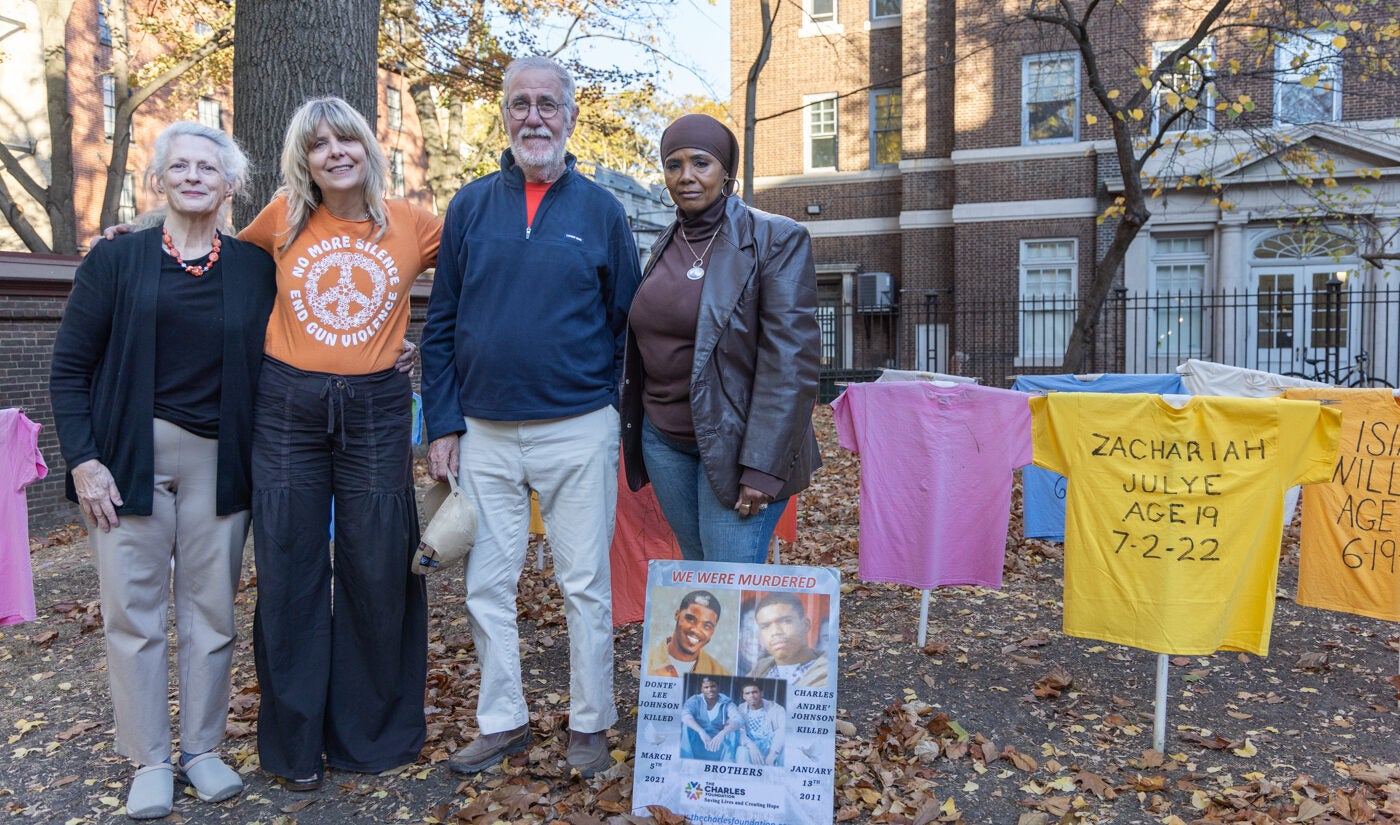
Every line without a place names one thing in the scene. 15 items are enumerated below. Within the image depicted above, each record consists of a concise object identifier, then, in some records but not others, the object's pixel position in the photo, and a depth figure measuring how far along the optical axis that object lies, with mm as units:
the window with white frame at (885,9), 22984
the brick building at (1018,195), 19125
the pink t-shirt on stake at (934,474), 4777
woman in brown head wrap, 3033
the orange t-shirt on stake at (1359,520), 4289
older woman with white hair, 3141
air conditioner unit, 22297
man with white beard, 3301
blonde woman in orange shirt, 3305
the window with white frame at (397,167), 33097
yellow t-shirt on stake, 3656
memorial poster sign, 2980
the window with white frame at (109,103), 25828
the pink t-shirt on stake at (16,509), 4422
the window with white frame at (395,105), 33719
